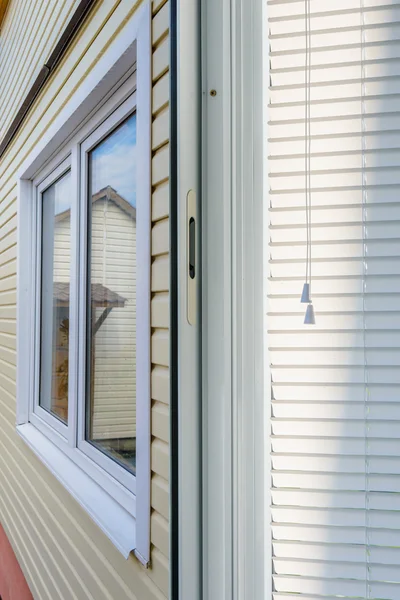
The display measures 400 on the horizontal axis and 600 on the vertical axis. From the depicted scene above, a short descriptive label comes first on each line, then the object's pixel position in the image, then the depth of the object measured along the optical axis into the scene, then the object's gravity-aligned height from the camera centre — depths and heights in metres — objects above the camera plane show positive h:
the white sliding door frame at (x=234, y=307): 0.86 +0.02
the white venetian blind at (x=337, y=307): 0.90 +0.02
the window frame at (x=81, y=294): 1.43 +0.10
